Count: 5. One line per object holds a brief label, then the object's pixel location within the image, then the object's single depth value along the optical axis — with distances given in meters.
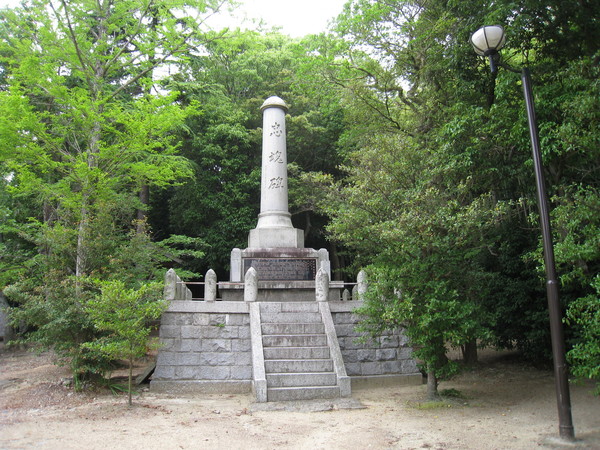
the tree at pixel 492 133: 7.75
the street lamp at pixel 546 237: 5.62
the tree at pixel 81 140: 9.01
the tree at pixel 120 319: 8.11
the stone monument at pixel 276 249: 12.42
